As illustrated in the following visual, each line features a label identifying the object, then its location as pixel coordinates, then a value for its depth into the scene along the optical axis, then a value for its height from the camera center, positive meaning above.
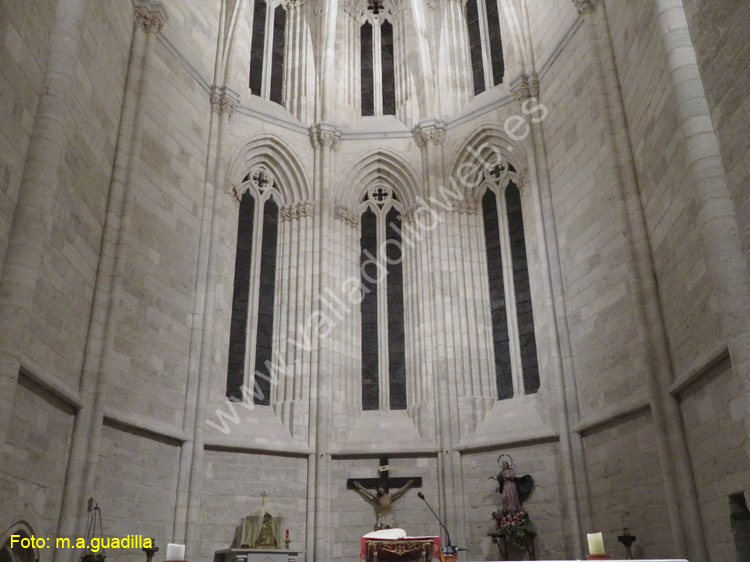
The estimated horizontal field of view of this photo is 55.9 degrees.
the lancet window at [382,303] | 14.14 +5.20
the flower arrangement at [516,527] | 11.34 +0.64
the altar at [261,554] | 10.45 +0.27
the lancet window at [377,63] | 16.72 +11.42
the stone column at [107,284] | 9.16 +3.99
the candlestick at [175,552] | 5.68 +0.17
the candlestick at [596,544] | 6.52 +0.21
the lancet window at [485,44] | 15.78 +11.14
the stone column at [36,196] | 7.45 +4.10
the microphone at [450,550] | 7.64 +0.20
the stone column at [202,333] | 11.27 +3.94
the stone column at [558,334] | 11.10 +3.74
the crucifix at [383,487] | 12.52 +1.40
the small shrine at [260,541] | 10.51 +0.47
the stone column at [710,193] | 6.52 +3.59
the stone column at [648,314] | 8.81 +3.27
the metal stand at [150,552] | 9.41 +0.30
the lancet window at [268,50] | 16.25 +11.41
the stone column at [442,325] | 12.62 +4.45
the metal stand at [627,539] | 9.39 +0.35
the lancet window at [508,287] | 13.38 +5.19
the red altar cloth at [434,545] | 6.32 +0.23
